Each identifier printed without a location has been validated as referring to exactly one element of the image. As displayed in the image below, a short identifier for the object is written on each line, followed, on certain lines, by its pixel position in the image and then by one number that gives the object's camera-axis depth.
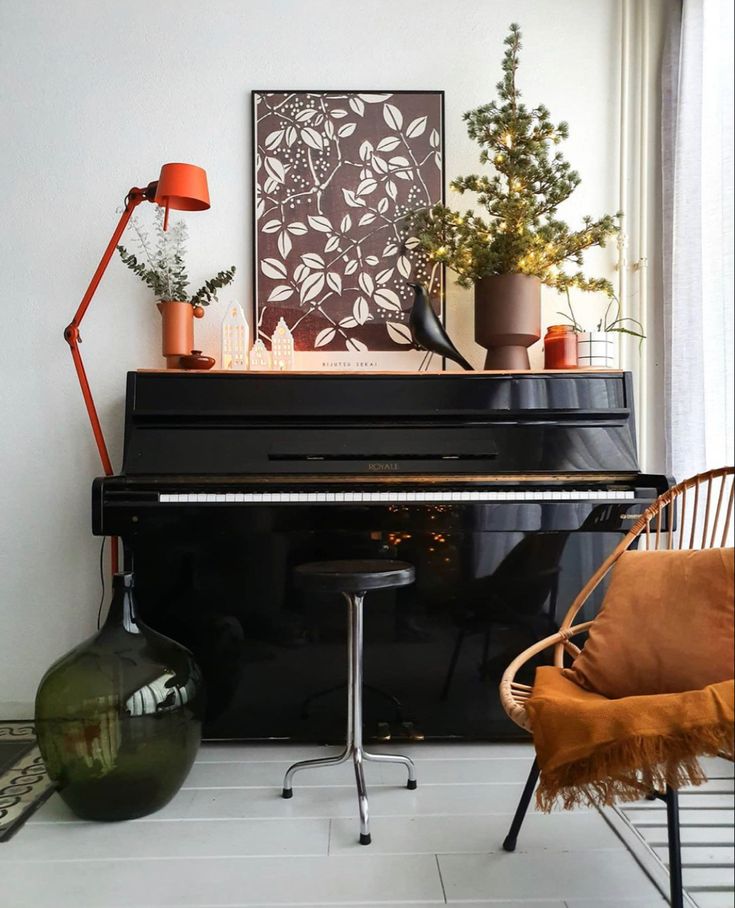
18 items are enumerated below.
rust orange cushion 1.44
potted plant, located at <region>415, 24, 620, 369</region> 2.52
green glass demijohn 1.88
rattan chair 1.38
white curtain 2.23
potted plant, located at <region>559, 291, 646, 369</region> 2.56
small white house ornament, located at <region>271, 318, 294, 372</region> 2.68
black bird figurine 2.58
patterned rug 1.93
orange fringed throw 1.29
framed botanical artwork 2.83
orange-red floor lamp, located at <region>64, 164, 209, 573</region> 2.39
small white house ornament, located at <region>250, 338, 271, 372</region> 2.66
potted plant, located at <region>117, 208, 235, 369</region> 2.64
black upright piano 2.36
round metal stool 1.86
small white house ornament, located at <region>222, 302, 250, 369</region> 2.67
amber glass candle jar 2.60
